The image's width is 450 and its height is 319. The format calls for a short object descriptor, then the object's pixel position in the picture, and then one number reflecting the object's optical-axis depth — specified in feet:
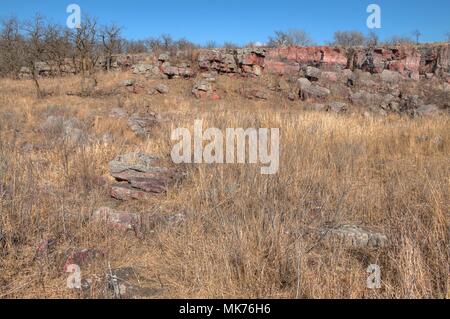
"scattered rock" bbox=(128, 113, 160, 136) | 31.30
